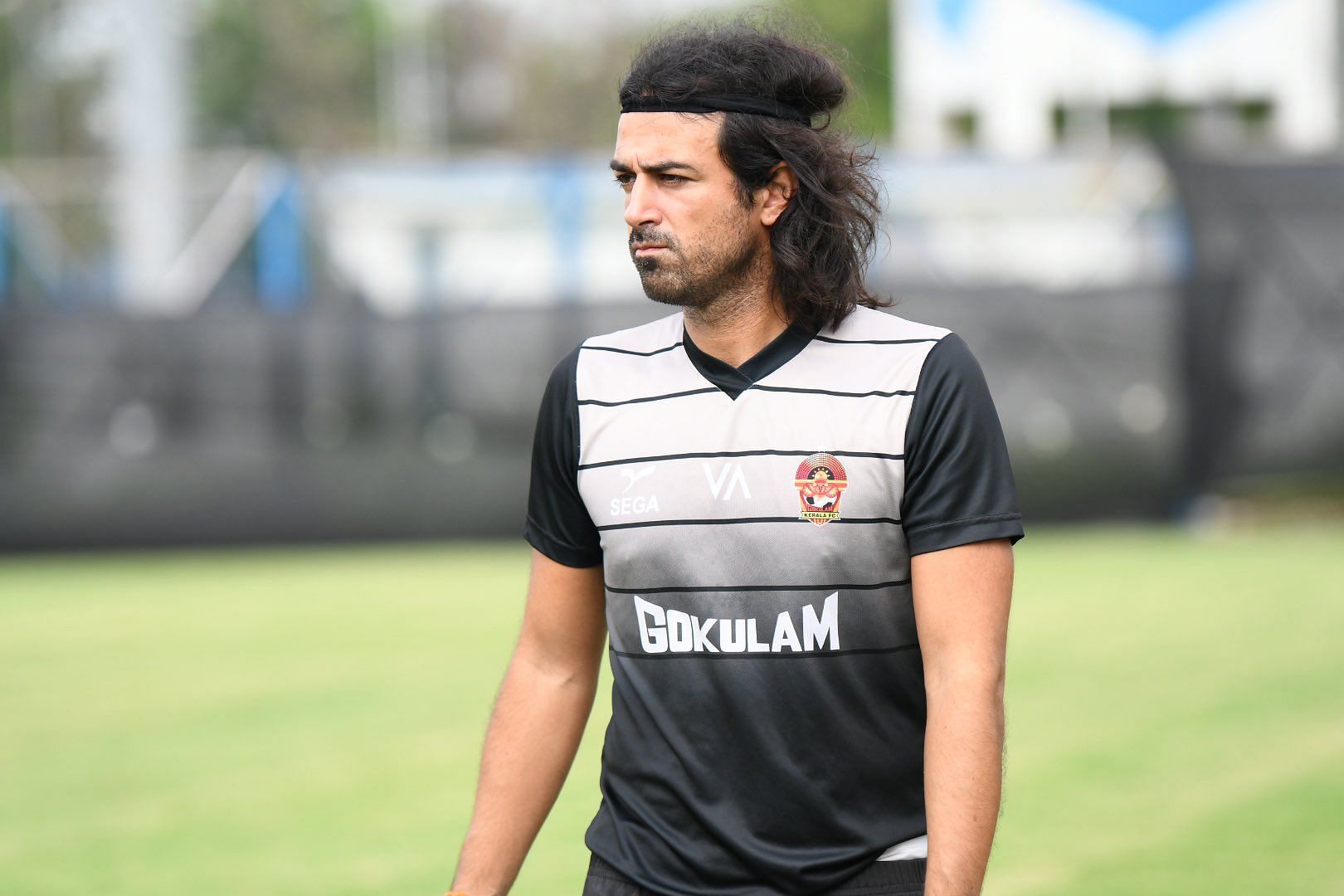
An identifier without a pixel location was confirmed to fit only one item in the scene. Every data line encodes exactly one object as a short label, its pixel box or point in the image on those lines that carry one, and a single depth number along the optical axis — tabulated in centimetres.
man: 553
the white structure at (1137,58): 5566
